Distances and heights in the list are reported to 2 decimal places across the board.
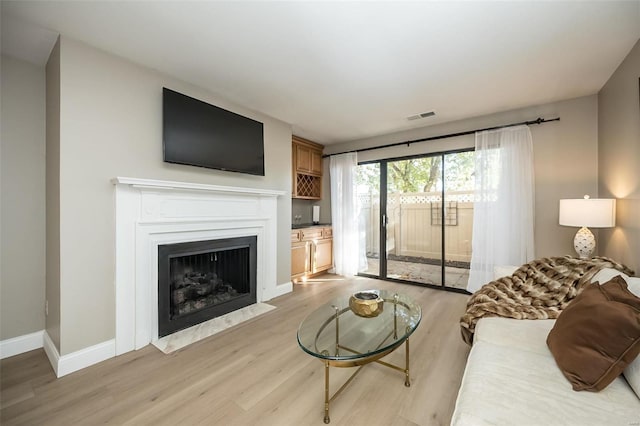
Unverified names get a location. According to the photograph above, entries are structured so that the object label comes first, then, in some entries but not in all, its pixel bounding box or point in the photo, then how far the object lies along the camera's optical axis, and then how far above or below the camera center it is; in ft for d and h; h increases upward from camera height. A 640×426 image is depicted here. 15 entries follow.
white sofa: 3.16 -2.51
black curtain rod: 10.34 +3.63
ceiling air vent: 11.25 +4.27
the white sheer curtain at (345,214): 15.29 -0.13
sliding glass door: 12.51 -0.33
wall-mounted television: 8.07 +2.68
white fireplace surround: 7.10 -0.53
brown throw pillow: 3.53 -1.88
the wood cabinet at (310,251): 13.66 -2.22
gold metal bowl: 6.40 -2.36
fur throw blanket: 6.25 -2.15
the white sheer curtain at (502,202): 10.55 +0.37
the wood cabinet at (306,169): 14.71 +2.57
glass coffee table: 4.77 -2.58
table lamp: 7.53 -0.16
